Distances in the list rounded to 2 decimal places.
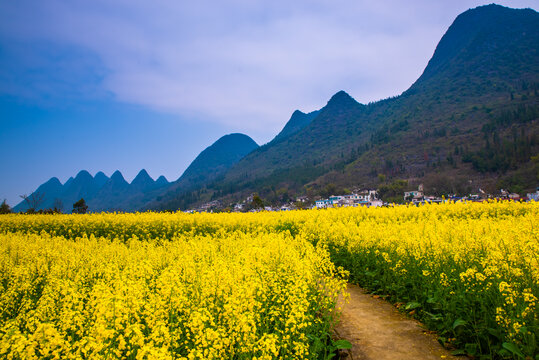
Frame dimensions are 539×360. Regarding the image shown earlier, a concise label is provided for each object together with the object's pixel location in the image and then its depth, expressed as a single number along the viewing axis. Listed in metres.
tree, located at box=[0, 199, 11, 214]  40.74
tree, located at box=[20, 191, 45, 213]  49.41
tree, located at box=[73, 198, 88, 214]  49.57
